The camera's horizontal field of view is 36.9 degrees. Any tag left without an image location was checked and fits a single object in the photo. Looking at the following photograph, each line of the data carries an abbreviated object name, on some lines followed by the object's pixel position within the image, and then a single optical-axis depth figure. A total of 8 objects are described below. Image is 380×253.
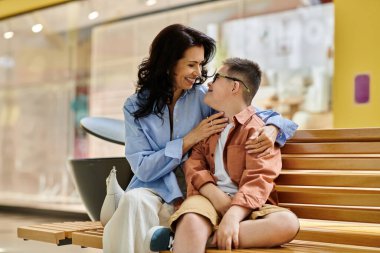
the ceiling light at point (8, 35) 7.92
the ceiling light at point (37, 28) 7.56
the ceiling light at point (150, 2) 6.52
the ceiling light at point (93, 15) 6.99
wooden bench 2.31
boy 2.09
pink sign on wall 4.43
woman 2.37
